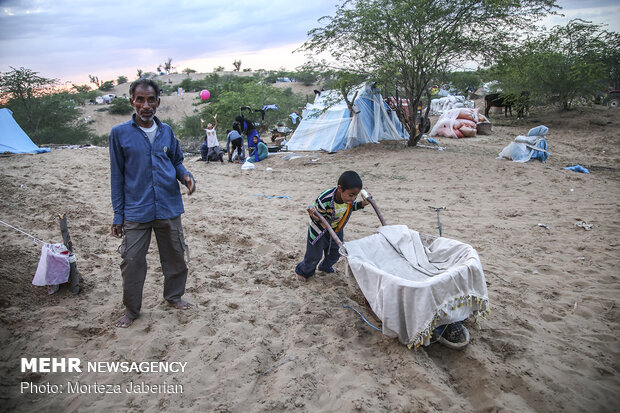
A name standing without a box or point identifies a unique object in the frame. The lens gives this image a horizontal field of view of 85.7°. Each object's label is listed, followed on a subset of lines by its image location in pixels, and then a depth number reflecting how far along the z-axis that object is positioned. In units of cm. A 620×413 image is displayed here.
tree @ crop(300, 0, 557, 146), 799
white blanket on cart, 202
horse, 1498
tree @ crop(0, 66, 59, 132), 1309
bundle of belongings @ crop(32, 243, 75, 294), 264
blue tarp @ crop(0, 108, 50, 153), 886
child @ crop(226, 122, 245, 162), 964
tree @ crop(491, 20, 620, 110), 1272
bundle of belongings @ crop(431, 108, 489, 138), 1287
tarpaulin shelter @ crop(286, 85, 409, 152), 1102
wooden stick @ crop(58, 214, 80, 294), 271
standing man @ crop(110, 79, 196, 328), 225
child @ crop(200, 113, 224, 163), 967
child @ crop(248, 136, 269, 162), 999
